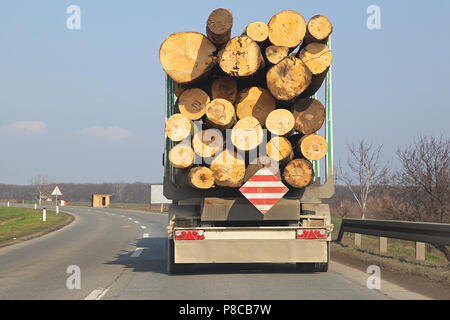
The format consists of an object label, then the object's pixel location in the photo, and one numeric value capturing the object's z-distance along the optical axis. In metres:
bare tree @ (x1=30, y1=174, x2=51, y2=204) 115.21
